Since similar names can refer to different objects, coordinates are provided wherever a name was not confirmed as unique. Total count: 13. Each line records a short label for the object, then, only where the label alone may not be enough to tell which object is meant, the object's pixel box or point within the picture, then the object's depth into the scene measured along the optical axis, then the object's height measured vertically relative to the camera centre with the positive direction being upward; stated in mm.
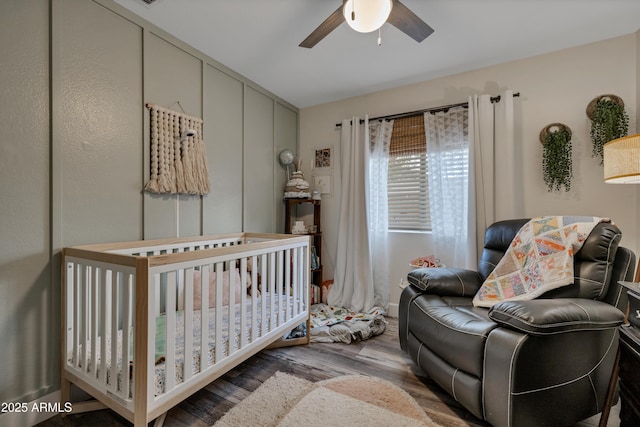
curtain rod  2355 +1008
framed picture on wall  3225 +694
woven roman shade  2688 +792
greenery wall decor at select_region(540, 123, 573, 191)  2121 +453
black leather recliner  1165 -602
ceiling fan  1354 +1056
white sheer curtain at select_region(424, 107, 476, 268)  2475 +310
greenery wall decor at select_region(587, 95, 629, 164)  1928 +672
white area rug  1360 -998
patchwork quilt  1588 -274
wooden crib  1150 -565
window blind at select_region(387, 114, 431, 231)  2713 +395
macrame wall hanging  1896 +468
